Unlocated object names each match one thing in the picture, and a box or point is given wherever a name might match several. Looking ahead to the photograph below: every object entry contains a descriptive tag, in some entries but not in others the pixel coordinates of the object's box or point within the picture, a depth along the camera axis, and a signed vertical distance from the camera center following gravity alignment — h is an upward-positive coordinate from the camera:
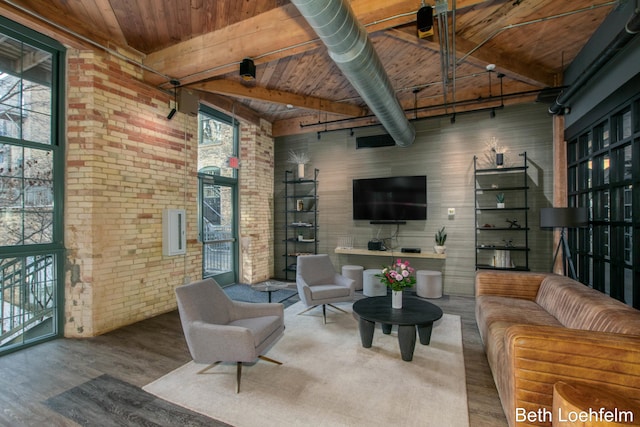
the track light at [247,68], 3.53 +1.76
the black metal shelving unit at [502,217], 4.98 -0.04
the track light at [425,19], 2.56 +1.71
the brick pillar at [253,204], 6.32 +0.24
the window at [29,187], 3.14 +0.32
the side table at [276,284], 5.78 -1.44
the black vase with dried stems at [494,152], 5.09 +1.10
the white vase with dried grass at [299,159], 6.44 +1.25
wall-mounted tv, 5.68 +0.32
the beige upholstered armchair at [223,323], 2.45 -1.01
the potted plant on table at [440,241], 5.35 -0.49
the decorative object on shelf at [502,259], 4.95 -0.75
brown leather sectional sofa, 1.68 -0.86
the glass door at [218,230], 5.63 -0.29
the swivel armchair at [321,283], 4.03 -1.01
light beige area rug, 2.13 -1.44
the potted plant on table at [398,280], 3.36 -0.76
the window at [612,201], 2.89 +0.15
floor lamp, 3.55 -0.03
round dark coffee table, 2.91 -1.07
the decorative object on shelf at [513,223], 5.05 -0.15
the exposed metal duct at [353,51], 2.14 +1.47
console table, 5.26 -0.72
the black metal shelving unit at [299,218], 6.52 -0.07
